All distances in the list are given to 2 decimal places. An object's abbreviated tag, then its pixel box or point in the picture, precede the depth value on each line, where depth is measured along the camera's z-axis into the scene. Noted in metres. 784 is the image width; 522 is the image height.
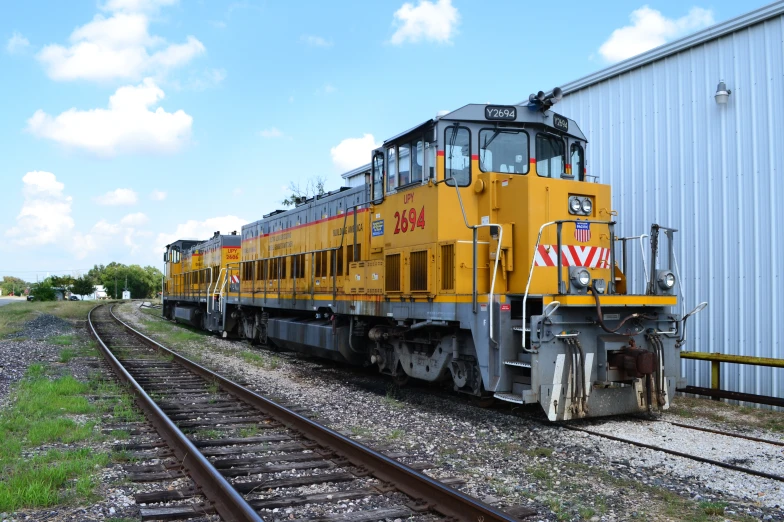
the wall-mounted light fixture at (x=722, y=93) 9.23
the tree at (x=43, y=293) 57.44
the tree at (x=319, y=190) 39.53
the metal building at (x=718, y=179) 8.74
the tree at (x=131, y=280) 110.25
